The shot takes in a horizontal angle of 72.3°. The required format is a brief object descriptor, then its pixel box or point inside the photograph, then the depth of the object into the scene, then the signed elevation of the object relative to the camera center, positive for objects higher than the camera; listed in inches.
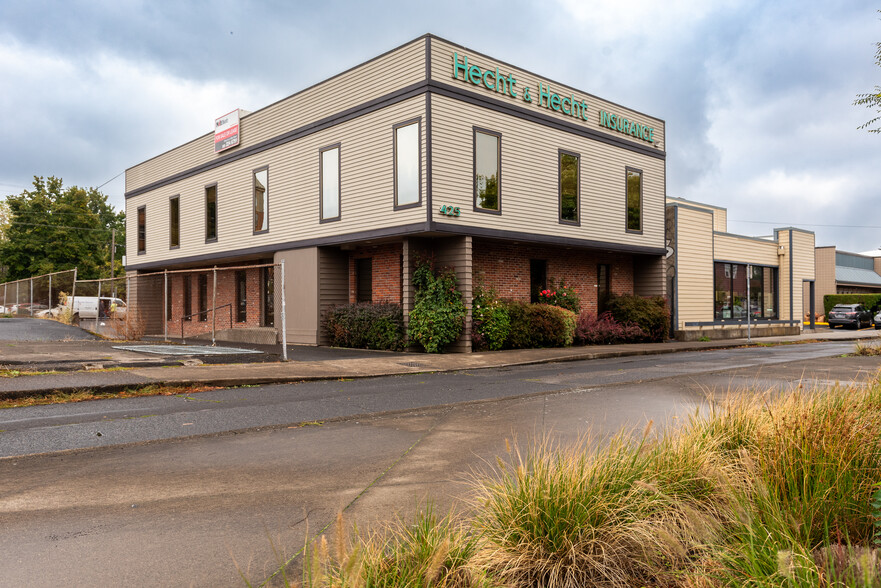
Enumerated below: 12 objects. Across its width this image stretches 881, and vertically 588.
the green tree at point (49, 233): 1887.3 +202.6
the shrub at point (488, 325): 690.8 -31.4
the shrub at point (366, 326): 700.7 -34.5
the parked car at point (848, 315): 1569.9 -42.9
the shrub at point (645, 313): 894.4 -22.0
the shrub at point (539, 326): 724.0 -34.1
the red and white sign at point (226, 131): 946.1 +264.6
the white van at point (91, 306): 918.0 -17.7
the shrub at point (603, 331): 810.8 -45.3
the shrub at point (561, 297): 825.5 +1.5
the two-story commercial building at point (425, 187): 676.7 +146.6
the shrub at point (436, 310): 656.4 -14.0
